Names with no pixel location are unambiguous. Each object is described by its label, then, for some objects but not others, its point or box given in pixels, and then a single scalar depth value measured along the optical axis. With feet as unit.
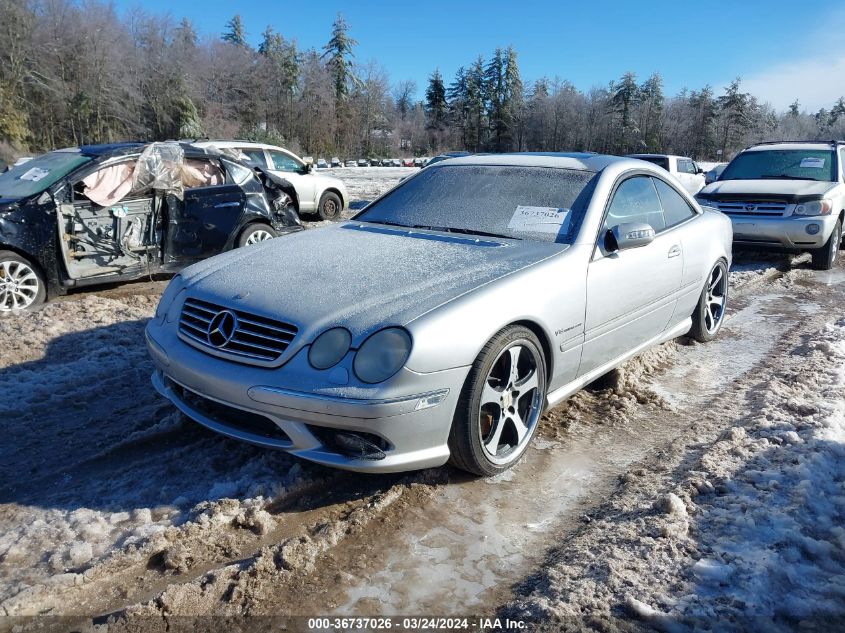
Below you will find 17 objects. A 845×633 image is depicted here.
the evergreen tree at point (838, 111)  305.12
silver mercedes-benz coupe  8.75
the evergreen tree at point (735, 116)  220.84
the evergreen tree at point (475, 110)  248.32
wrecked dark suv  19.17
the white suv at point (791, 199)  26.50
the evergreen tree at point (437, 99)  254.27
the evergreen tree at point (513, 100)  247.09
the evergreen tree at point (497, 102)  247.09
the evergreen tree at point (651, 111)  228.39
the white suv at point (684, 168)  51.19
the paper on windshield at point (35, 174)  20.60
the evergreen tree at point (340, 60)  208.95
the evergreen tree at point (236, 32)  269.64
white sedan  38.83
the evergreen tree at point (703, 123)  225.15
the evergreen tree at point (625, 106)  231.52
